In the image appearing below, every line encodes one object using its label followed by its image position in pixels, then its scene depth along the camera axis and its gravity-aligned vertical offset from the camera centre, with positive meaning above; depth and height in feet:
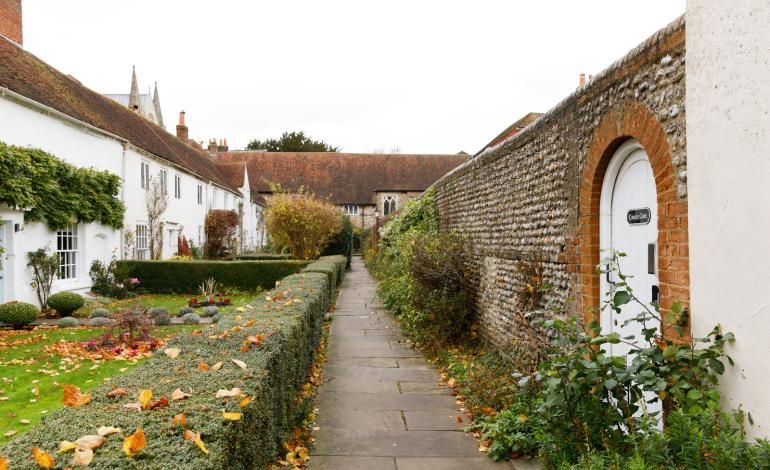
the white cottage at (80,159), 40.16 +8.24
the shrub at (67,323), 37.46 -6.24
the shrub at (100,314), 40.40 -6.03
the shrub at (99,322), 37.83 -6.21
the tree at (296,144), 196.37 +34.90
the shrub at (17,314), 35.76 -5.32
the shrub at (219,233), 92.58 +0.49
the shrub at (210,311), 41.48 -6.04
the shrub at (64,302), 41.34 -5.24
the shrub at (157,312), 37.73 -5.50
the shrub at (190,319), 38.63 -6.19
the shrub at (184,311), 41.15 -6.00
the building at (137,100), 155.53 +42.83
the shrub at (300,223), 68.33 +1.63
